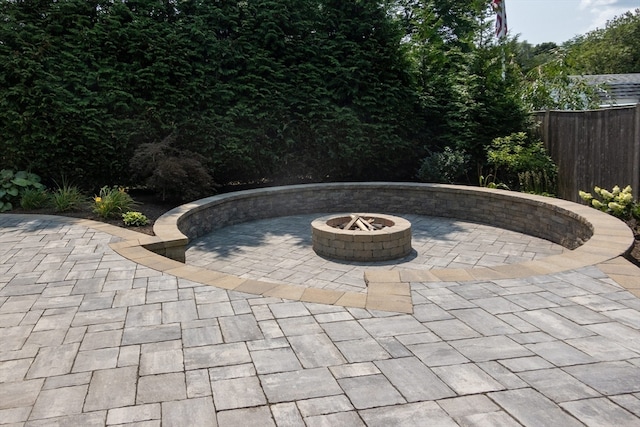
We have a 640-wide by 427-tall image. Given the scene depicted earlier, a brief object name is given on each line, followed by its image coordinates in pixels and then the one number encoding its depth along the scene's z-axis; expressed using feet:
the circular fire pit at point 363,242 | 18.69
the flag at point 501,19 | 37.27
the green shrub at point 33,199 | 23.82
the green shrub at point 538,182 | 26.27
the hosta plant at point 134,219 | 20.70
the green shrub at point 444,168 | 30.14
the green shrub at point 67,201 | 22.97
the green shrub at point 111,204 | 21.54
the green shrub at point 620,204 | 18.66
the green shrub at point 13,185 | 24.32
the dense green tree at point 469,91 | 31.27
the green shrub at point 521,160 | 26.30
